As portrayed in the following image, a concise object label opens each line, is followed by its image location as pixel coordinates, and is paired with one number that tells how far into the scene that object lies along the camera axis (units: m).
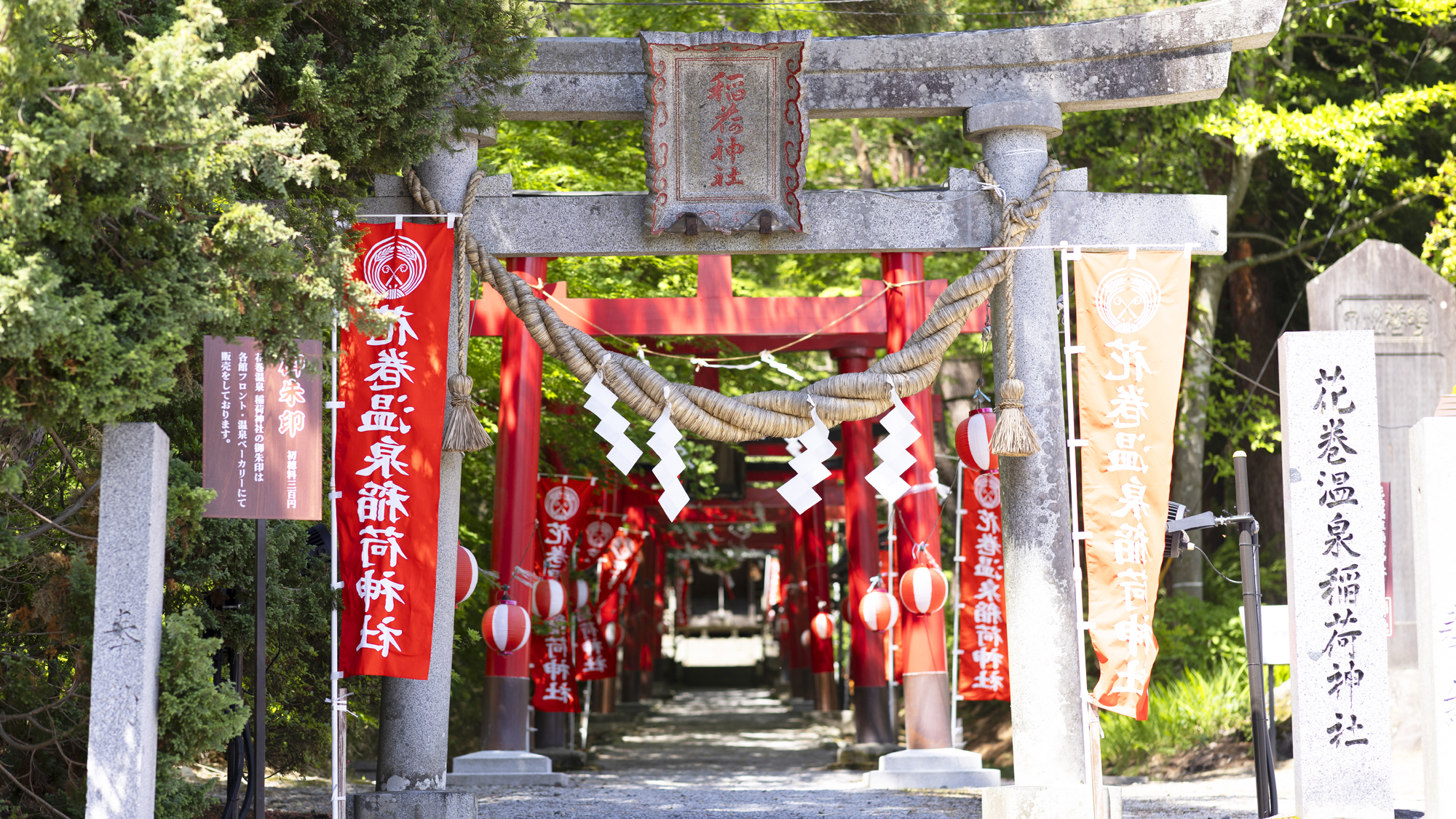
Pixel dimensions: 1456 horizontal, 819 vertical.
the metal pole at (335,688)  7.36
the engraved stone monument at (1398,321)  12.33
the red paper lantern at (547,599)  13.12
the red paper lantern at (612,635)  19.06
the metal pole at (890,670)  14.70
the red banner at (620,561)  18.44
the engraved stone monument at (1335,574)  6.87
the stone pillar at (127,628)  5.57
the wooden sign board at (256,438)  6.77
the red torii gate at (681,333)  11.77
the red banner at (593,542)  16.36
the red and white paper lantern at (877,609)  12.67
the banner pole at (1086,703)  7.88
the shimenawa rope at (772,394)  8.02
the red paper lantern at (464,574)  9.12
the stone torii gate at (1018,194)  8.24
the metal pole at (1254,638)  7.80
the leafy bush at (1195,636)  14.68
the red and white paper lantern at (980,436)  8.88
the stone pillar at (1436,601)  6.43
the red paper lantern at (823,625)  19.44
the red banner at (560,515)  14.14
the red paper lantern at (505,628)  11.25
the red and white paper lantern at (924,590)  11.32
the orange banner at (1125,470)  7.92
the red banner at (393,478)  7.56
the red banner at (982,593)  12.49
